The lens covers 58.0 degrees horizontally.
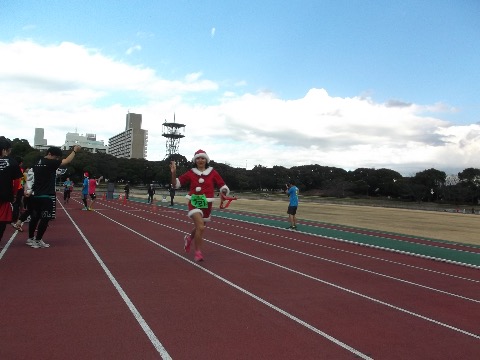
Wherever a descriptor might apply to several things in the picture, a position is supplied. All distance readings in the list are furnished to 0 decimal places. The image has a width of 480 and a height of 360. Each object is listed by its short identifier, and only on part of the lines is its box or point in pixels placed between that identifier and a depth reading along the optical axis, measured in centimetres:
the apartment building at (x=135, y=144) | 19375
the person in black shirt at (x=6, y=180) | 686
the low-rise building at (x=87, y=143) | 19188
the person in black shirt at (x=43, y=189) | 872
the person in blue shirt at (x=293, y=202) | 1520
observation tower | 12519
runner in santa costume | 801
